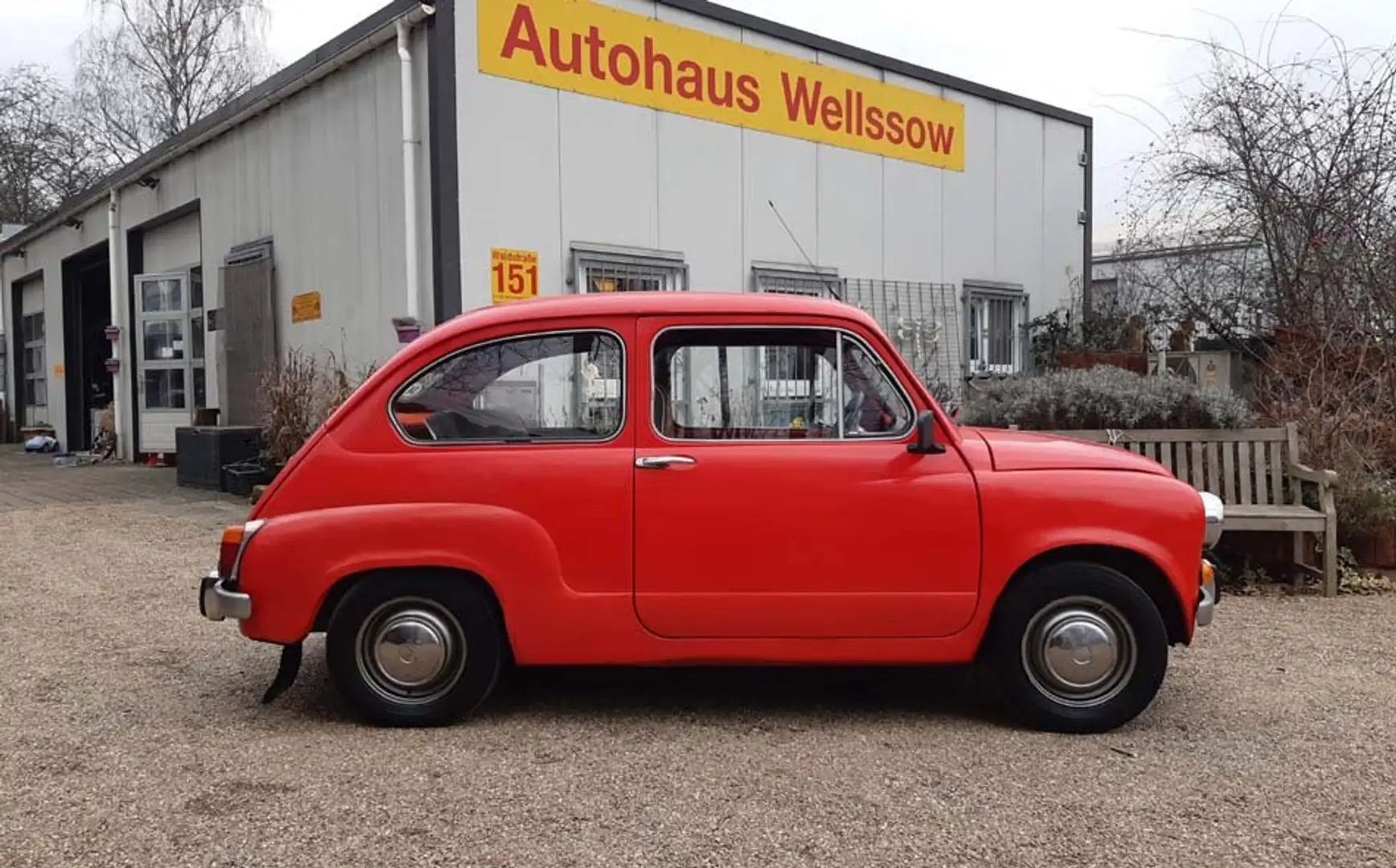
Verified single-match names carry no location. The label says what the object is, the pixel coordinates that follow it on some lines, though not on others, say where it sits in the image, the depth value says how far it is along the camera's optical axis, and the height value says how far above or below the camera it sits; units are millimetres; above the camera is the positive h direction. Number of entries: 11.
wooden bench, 6445 -422
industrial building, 9352 +2241
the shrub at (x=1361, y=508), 6508 -691
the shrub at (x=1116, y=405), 7031 -56
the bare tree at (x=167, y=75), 29094 +9214
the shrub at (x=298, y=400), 10180 +27
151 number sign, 9359 +1123
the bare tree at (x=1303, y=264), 7496 +1323
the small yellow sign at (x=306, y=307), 11078 +1011
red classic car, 3883 -569
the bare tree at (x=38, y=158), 28641 +7001
